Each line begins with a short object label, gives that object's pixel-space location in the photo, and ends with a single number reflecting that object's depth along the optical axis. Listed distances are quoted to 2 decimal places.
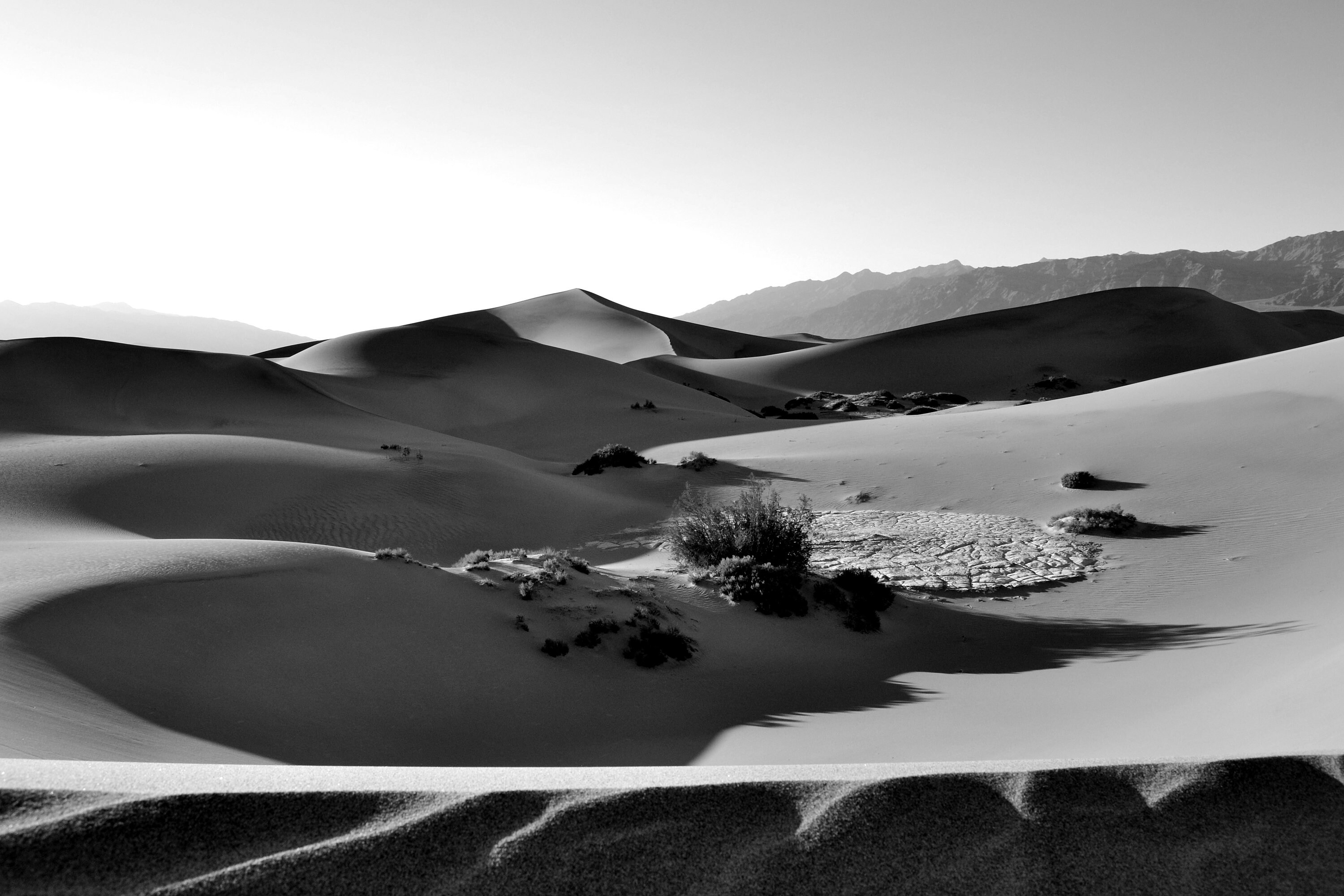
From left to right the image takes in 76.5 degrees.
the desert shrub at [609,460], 21.27
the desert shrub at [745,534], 11.02
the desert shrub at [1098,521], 13.24
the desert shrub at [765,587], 9.95
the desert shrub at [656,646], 8.18
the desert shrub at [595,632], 8.20
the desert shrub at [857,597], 9.84
